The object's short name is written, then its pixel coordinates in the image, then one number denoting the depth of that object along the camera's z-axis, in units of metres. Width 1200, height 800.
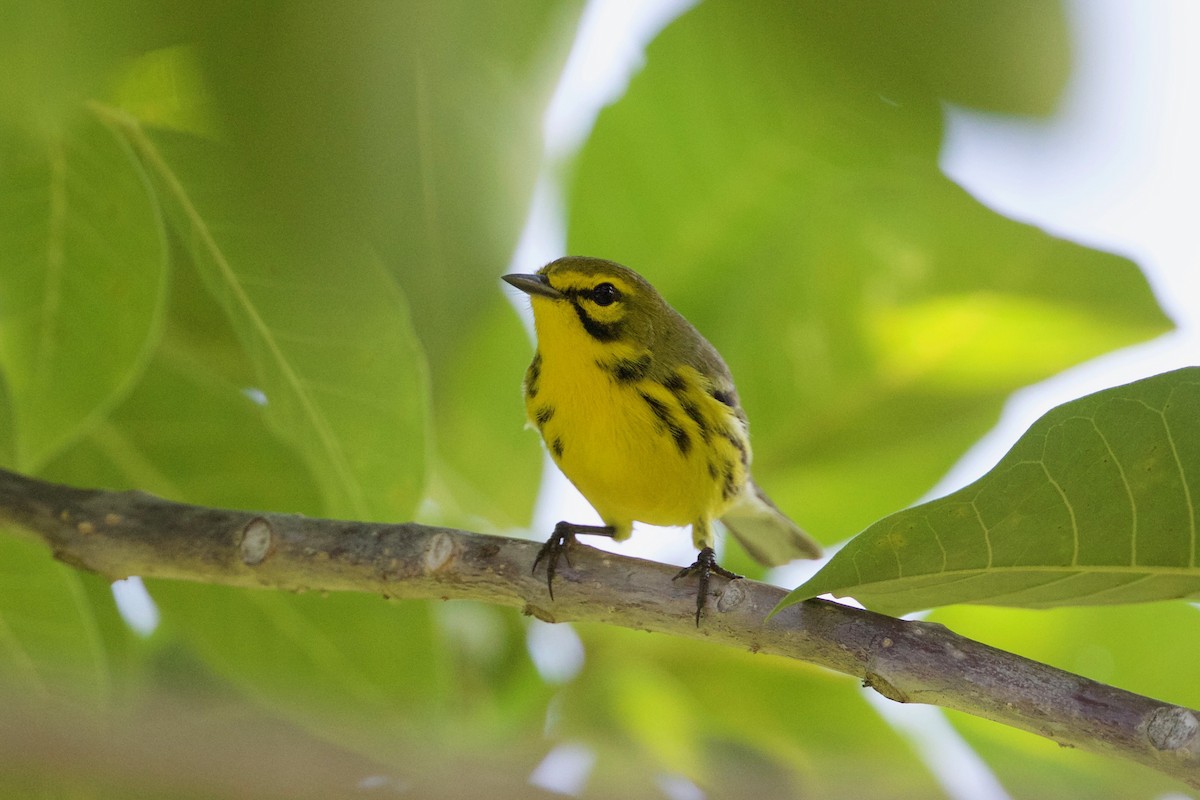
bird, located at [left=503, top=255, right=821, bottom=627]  3.41
